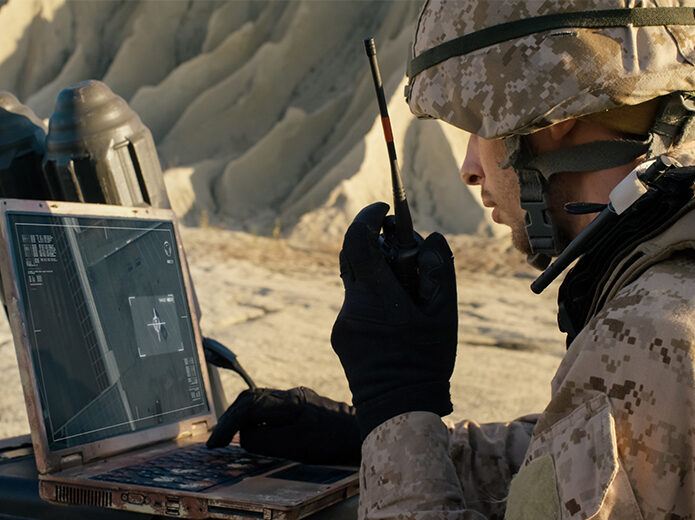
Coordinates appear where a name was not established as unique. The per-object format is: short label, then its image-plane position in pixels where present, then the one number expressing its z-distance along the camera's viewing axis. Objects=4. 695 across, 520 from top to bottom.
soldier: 1.00
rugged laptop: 1.61
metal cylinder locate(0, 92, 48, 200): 2.52
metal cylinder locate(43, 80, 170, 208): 2.46
